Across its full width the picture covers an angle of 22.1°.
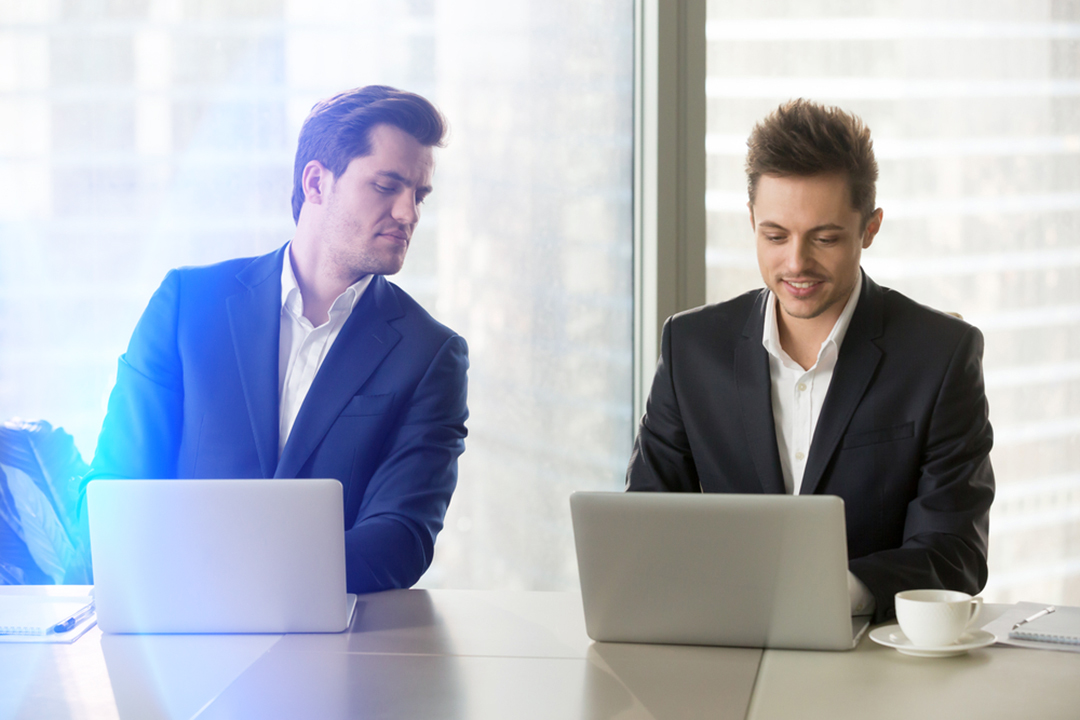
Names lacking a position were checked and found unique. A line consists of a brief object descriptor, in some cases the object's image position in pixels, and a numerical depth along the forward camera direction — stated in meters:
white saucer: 3.60
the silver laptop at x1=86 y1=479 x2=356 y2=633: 3.72
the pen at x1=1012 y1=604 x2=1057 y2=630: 3.72
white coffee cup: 3.60
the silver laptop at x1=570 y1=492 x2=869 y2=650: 3.58
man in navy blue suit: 4.66
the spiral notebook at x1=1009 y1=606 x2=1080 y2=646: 3.65
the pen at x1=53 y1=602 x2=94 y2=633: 3.78
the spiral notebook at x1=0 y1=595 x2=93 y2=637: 3.79
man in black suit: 4.23
